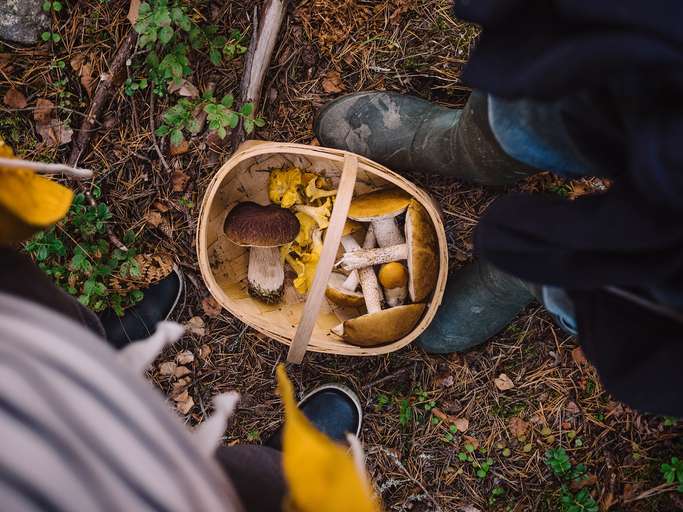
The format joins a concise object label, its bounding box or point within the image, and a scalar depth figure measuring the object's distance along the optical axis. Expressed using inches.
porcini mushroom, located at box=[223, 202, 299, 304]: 70.1
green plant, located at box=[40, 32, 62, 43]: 76.5
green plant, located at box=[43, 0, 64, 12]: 75.7
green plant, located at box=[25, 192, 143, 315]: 77.6
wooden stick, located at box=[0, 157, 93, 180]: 35.8
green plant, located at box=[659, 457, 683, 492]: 76.4
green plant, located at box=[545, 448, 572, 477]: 80.2
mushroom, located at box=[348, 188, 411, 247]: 72.4
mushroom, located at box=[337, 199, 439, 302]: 71.1
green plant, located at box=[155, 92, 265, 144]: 73.0
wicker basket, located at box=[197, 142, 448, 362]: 64.8
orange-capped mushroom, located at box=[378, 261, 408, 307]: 72.9
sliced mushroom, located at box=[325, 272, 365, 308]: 75.7
